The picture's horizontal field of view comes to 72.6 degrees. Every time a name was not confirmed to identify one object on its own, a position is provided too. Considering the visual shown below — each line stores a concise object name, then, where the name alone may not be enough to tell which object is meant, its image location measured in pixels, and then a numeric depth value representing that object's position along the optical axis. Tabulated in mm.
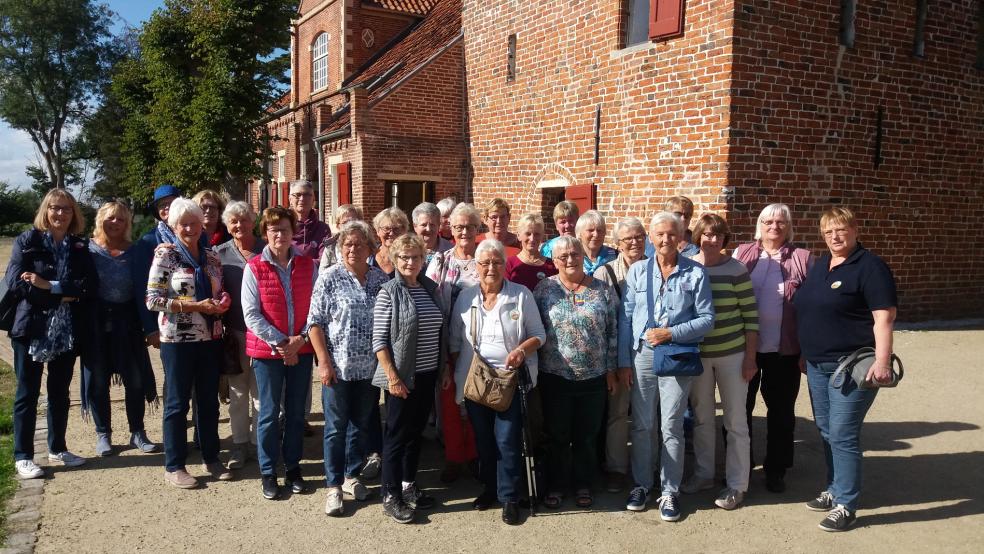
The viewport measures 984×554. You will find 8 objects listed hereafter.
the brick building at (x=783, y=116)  8062
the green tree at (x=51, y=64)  35594
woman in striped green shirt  3932
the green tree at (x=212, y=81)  17016
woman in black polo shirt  3605
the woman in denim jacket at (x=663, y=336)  3795
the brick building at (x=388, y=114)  13500
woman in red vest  4070
